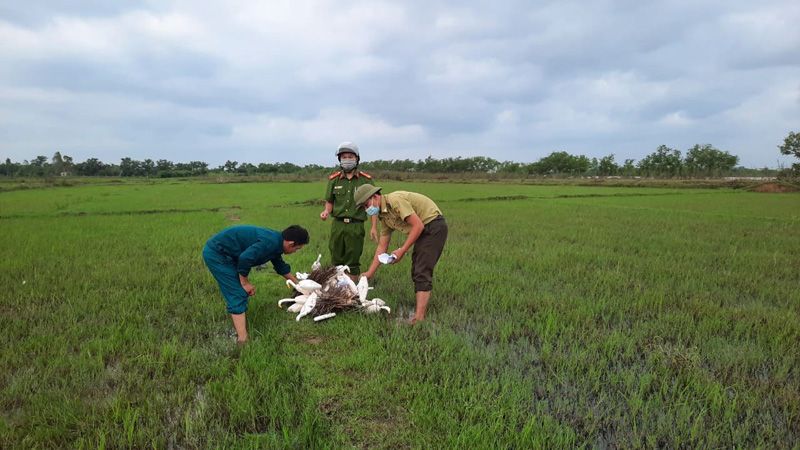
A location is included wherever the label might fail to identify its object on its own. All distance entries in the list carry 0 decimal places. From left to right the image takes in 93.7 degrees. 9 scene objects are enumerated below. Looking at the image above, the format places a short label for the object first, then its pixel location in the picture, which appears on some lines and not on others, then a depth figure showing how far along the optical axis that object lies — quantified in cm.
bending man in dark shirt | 305
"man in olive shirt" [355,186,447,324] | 336
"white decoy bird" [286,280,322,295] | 379
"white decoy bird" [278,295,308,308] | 382
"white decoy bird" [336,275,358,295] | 380
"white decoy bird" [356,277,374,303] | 379
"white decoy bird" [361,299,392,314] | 371
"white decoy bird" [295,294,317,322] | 360
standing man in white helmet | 431
